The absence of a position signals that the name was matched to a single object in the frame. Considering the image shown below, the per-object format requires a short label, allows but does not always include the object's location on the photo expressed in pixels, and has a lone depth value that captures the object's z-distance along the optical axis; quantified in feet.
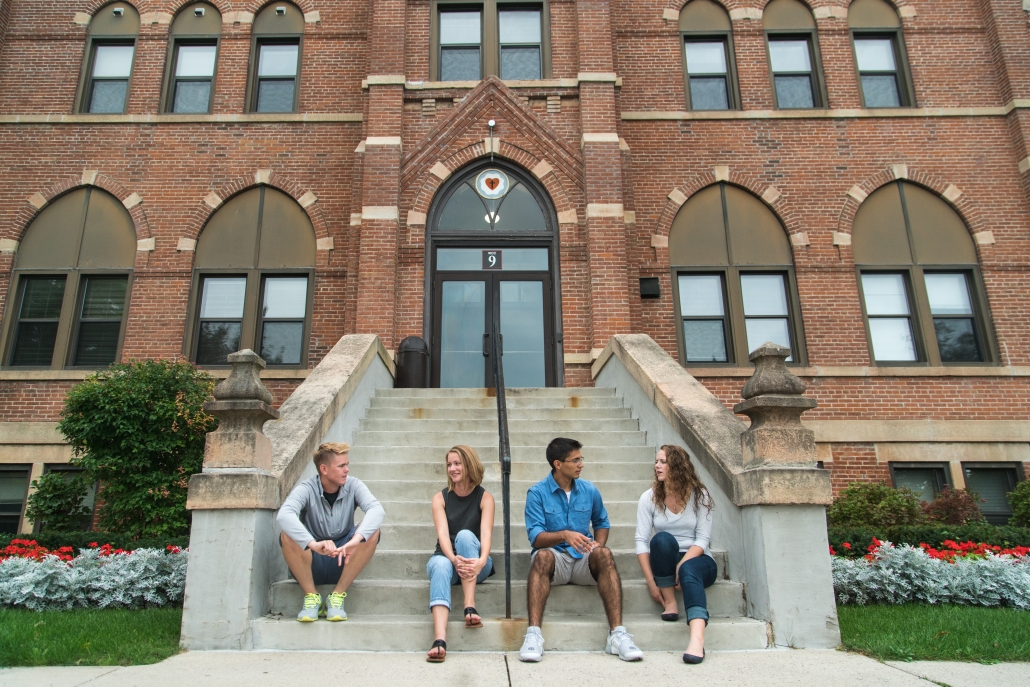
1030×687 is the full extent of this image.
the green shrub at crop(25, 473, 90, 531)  33.30
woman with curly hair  16.17
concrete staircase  15.48
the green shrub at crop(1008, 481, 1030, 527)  33.32
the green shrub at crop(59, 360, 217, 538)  30.07
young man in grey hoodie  16.01
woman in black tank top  15.42
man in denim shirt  15.34
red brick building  38.91
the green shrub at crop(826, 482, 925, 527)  29.51
